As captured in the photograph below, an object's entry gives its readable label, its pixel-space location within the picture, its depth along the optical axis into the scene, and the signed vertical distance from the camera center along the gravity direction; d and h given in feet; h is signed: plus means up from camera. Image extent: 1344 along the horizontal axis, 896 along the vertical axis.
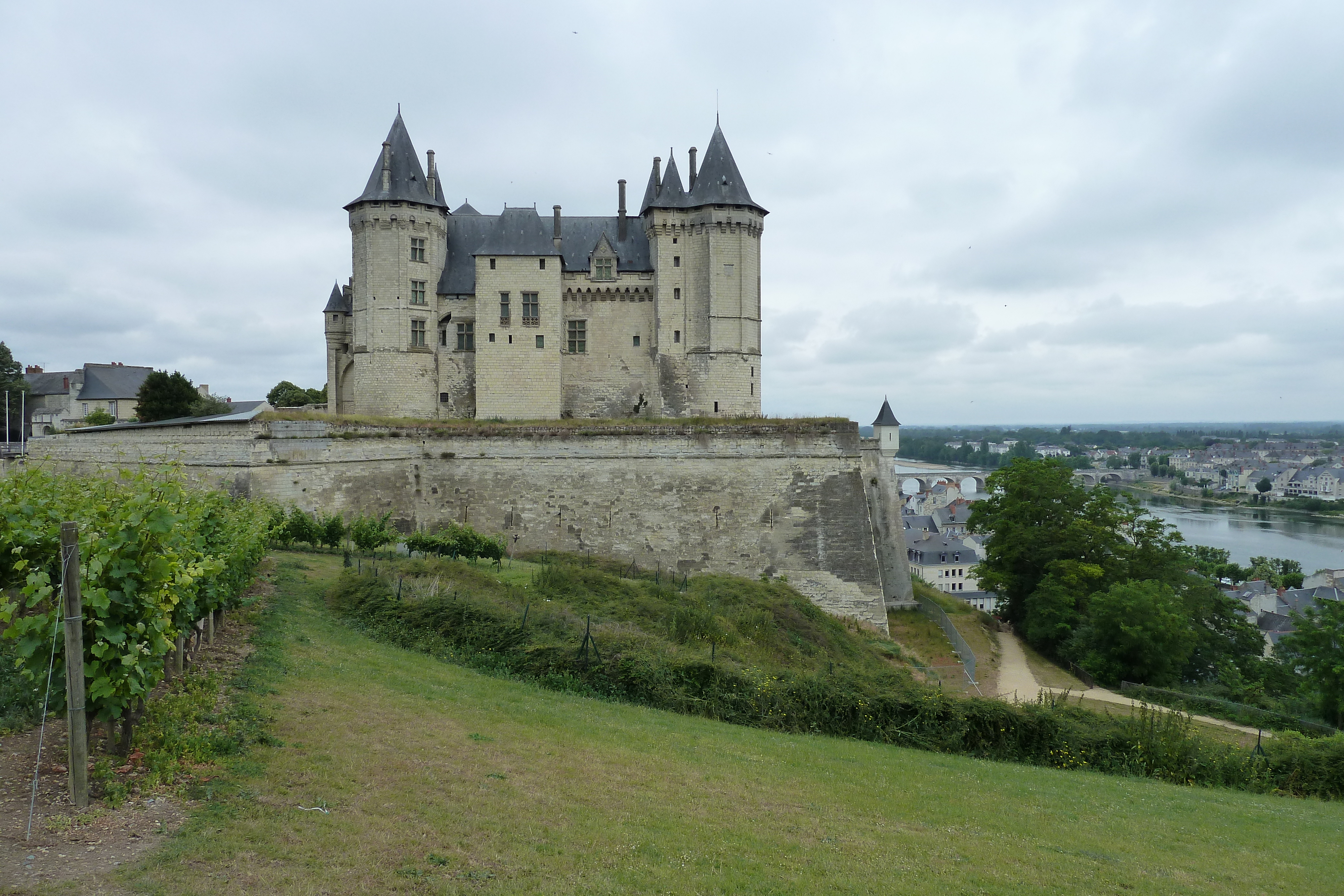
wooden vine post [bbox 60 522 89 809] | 20.58 -6.43
